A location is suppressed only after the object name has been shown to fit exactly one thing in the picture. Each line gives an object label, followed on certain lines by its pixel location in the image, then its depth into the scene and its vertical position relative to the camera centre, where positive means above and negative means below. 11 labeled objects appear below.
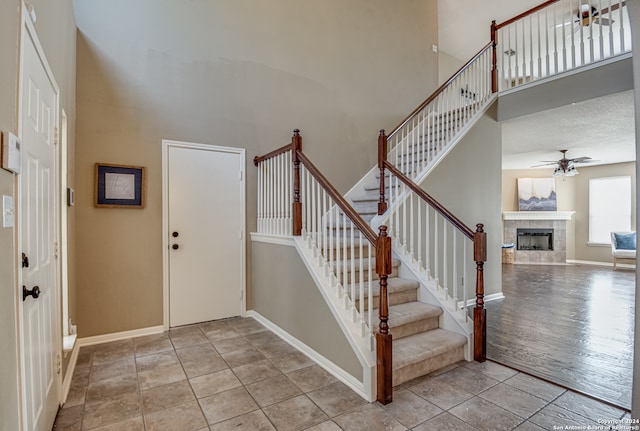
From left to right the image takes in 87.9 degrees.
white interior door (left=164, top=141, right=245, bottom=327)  3.76 -0.18
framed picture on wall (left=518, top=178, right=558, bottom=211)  9.39 +0.57
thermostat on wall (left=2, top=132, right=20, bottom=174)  1.21 +0.25
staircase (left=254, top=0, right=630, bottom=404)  2.47 -0.24
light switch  1.20 +0.02
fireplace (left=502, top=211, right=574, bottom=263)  9.14 -0.59
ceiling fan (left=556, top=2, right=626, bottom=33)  5.58 +3.50
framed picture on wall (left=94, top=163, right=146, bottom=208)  3.34 +0.31
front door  1.48 -0.13
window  8.38 +0.17
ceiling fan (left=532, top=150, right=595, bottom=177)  7.05 +1.05
